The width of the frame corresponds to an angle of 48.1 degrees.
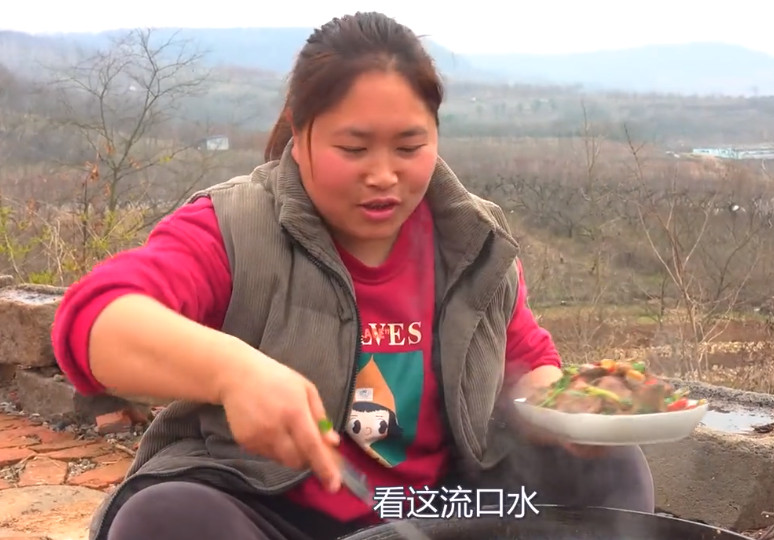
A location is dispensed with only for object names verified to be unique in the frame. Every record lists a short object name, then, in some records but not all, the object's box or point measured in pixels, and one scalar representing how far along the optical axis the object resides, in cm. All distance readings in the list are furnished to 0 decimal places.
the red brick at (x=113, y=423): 342
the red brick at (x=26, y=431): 345
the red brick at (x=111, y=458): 318
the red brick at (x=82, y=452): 322
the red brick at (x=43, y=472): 298
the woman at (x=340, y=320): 117
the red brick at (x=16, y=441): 333
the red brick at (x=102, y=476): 297
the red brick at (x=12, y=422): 357
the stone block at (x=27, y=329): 353
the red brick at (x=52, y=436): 339
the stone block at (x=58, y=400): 347
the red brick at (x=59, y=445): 329
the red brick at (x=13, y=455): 316
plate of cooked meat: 128
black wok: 133
